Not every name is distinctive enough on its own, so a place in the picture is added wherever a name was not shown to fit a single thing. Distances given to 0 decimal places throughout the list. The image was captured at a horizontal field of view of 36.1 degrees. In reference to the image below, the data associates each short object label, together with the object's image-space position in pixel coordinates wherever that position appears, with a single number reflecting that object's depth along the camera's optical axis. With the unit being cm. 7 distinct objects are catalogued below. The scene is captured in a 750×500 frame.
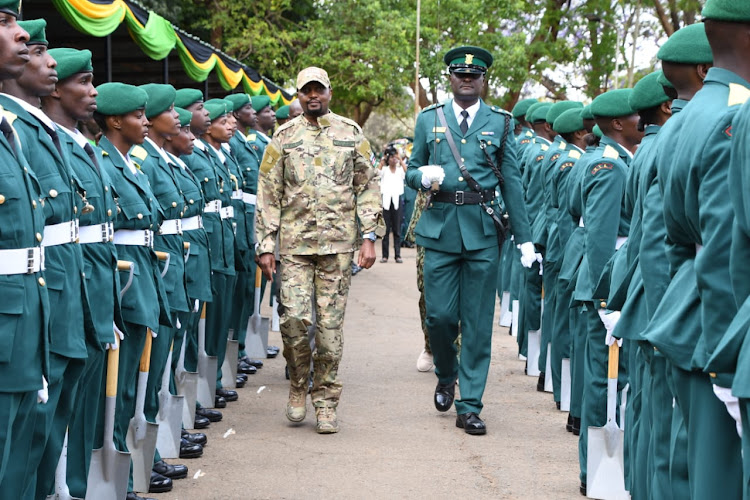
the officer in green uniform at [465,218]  749
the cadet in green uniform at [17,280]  382
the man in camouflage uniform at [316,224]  730
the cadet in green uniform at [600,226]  599
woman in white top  2058
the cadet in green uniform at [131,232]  552
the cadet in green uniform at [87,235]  488
